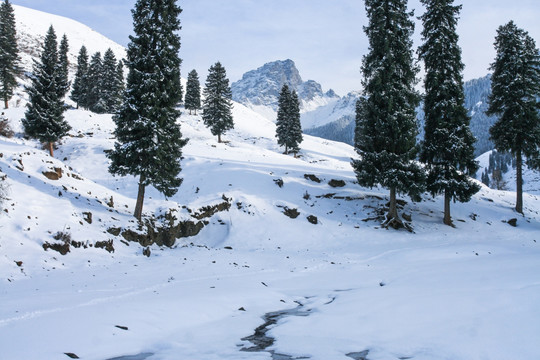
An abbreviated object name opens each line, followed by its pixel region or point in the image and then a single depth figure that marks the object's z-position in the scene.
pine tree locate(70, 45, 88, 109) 66.81
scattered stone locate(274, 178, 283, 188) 27.44
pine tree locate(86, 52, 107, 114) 64.84
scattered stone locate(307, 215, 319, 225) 23.61
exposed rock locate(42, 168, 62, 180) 19.75
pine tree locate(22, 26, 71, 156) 29.98
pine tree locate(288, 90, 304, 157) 53.19
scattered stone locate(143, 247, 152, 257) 16.38
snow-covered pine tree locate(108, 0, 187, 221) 19.09
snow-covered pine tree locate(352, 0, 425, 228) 22.66
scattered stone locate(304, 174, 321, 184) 29.33
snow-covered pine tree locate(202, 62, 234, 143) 52.94
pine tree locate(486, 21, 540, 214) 26.94
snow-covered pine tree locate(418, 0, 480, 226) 24.11
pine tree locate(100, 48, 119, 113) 63.75
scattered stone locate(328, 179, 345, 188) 28.86
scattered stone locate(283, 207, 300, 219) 23.99
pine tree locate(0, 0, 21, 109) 47.56
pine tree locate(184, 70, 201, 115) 75.69
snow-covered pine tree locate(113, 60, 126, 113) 64.19
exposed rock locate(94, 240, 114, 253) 15.47
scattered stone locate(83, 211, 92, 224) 16.89
